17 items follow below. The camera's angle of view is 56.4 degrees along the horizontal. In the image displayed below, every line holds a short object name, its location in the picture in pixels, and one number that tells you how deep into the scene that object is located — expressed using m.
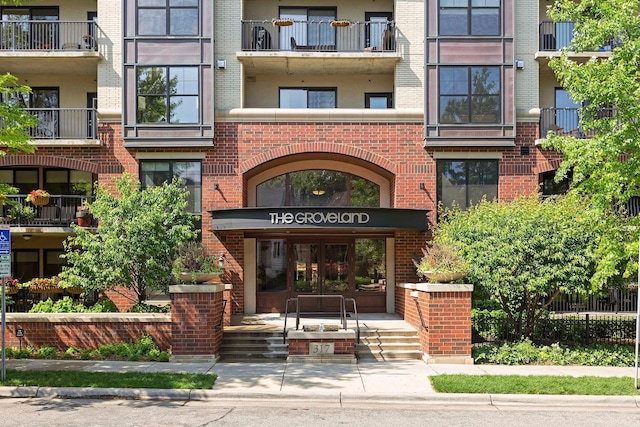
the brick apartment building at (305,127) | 19.86
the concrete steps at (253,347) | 15.02
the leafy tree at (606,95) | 14.07
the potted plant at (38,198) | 19.34
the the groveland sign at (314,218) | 17.25
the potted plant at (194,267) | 14.81
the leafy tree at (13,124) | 13.54
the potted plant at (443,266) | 14.59
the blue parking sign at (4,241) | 12.38
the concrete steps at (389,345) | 15.10
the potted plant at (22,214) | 19.86
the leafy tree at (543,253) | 14.74
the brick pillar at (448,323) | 14.38
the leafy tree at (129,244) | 15.80
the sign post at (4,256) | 12.25
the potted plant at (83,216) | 19.06
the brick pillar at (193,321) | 14.46
